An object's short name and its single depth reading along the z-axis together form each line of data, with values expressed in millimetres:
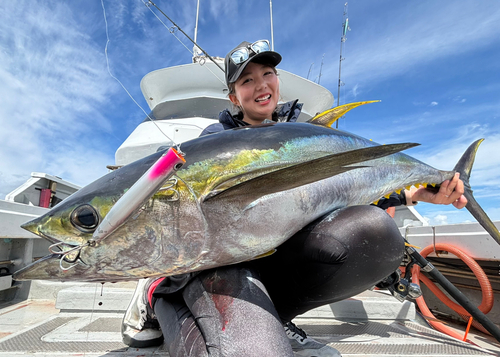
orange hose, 2449
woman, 874
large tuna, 808
